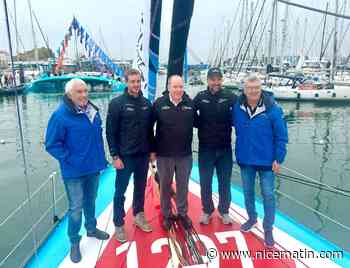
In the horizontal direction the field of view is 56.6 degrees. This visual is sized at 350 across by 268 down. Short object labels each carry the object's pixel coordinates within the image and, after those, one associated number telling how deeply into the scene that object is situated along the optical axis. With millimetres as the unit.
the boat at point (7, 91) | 34562
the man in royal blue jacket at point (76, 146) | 2986
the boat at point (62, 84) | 38969
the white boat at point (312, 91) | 27969
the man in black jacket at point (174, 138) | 3395
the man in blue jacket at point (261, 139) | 3229
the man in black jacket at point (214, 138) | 3530
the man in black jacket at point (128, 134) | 3303
